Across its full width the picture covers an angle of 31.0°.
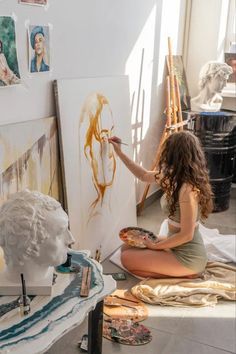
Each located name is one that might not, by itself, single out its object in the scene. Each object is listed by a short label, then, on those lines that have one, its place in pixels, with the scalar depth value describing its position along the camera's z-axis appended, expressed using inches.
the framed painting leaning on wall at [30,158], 70.2
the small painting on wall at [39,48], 72.7
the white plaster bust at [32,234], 49.5
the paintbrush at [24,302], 49.7
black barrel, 130.3
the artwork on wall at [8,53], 65.6
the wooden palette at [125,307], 81.0
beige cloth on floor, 86.2
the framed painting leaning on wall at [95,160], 85.3
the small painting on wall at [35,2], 69.1
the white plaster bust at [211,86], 136.2
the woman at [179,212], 85.9
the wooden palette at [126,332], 74.0
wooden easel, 129.3
